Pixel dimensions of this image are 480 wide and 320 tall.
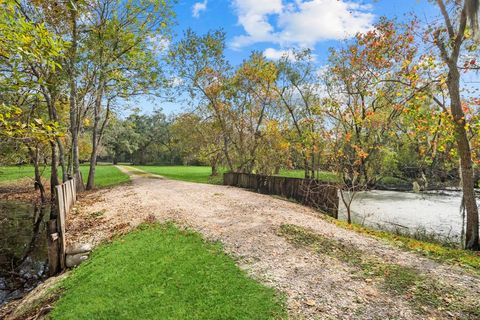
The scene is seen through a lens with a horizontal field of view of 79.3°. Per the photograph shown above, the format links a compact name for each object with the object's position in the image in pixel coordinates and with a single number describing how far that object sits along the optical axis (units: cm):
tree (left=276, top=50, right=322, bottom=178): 1872
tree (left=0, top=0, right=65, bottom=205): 335
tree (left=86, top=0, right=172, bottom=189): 1482
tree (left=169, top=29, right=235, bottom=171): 2142
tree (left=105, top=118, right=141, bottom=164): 5903
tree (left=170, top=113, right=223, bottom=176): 2764
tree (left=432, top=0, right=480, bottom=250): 809
